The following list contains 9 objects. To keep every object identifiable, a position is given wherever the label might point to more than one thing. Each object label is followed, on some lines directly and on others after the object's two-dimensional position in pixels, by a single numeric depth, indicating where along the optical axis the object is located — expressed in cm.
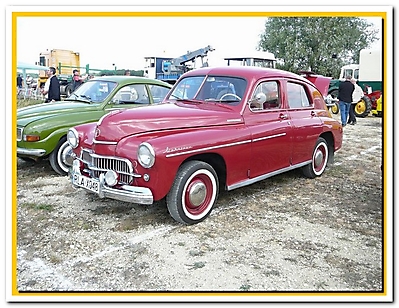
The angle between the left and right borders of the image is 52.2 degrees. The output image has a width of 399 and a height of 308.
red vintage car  397
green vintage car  580
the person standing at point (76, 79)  1169
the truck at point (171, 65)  2002
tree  1717
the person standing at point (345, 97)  1179
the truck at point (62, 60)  2450
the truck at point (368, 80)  1568
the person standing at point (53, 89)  895
